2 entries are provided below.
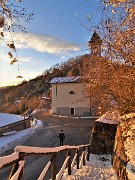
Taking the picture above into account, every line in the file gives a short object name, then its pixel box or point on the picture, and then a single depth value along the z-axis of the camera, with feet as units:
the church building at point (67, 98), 78.74
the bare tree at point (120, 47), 13.80
